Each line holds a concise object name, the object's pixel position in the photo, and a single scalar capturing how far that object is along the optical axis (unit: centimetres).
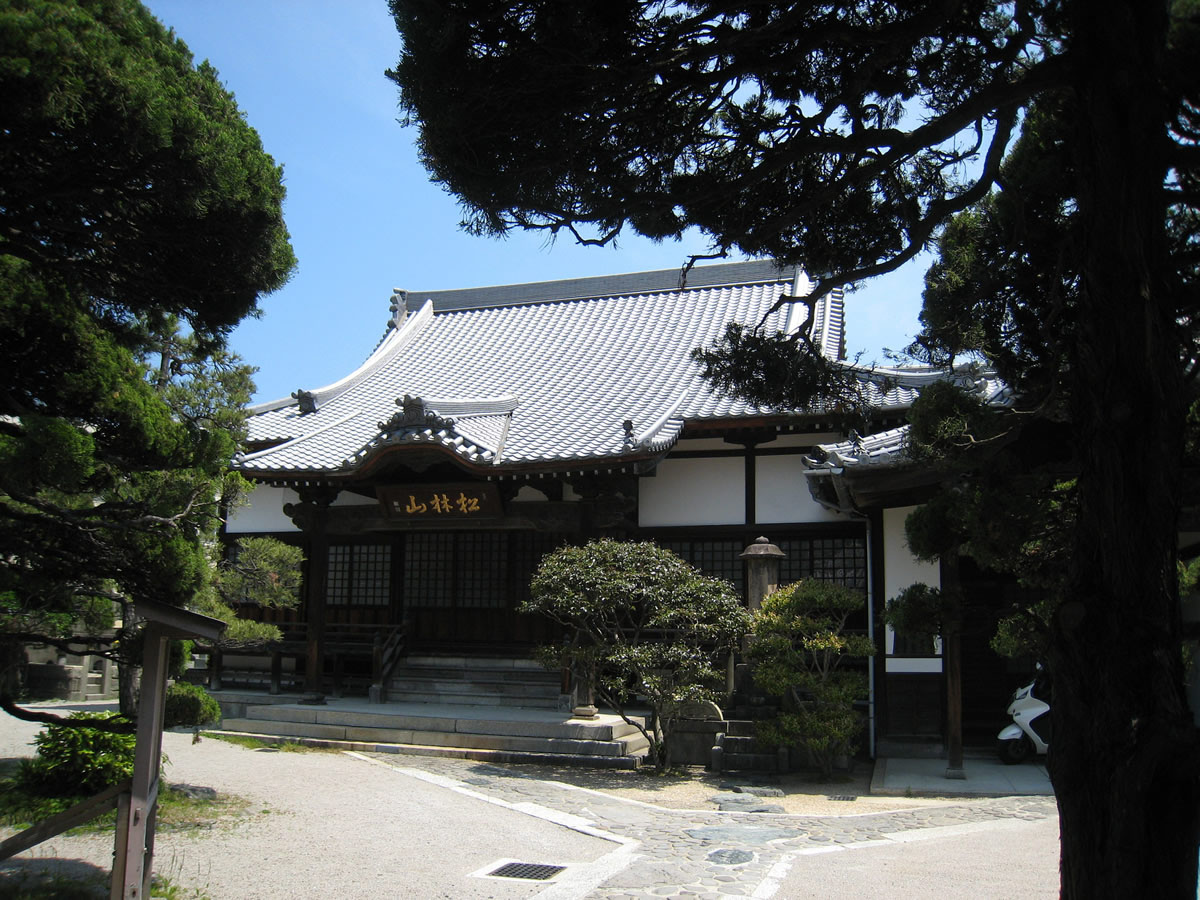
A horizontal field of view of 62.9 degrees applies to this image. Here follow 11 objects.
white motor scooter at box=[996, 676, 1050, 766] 1191
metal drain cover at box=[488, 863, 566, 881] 694
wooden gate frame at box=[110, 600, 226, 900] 545
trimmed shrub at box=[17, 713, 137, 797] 830
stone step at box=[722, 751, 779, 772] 1171
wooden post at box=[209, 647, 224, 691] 1723
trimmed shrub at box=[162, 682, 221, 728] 798
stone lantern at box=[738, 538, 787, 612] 1295
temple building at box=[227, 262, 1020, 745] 1330
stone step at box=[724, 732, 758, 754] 1184
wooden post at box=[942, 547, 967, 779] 1098
